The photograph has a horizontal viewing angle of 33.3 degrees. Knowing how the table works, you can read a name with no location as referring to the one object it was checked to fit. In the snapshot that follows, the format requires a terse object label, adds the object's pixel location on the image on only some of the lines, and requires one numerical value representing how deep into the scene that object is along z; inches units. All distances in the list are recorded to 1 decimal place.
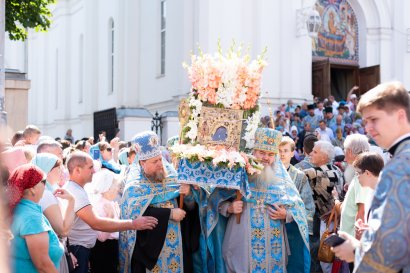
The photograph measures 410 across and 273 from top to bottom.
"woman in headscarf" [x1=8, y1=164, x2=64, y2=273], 178.1
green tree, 634.2
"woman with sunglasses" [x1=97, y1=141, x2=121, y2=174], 389.6
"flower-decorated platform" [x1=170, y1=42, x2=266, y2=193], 251.4
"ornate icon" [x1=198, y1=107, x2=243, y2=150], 259.1
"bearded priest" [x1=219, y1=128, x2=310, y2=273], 263.7
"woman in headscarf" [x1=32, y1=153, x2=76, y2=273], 208.2
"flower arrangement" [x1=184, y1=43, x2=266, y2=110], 254.7
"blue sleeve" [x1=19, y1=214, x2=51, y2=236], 177.3
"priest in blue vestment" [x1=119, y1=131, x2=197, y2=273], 254.8
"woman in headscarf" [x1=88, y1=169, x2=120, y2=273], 257.6
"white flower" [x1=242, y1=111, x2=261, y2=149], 261.3
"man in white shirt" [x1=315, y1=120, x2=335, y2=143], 628.2
